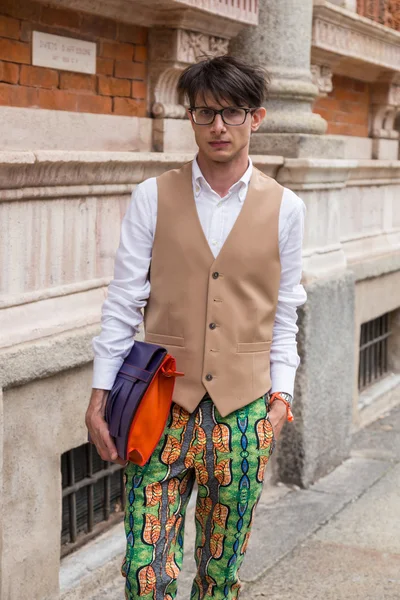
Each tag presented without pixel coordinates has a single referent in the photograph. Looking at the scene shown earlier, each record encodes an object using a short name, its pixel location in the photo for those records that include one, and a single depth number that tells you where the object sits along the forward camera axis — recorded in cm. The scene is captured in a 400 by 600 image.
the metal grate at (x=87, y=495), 404
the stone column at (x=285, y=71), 535
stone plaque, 402
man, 257
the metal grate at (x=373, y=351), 729
